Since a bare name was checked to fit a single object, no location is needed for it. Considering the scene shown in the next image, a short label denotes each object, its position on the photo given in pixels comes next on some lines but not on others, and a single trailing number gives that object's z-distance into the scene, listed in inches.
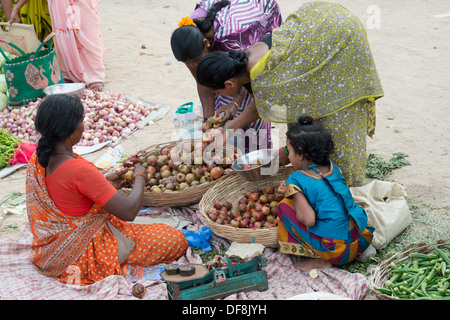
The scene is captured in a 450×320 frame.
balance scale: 109.6
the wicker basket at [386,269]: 109.2
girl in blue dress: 120.3
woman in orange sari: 112.2
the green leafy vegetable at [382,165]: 172.1
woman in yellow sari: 124.2
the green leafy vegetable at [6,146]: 204.8
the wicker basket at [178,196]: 155.5
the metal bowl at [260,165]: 146.9
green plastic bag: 247.8
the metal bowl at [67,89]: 239.5
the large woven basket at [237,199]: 131.9
